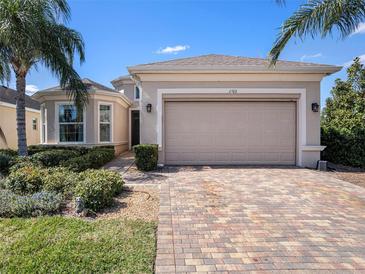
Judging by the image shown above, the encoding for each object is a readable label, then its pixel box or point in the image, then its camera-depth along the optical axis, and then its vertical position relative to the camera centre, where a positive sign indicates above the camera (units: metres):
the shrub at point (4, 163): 7.85 -0.92
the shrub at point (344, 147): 9.84 -0.51
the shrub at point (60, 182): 5.44 -1.10
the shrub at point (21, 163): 7.23 -0.89
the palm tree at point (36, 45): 7.28 +3.02
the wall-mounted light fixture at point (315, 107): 9.65 +1.11
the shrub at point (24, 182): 5.52 -1.10
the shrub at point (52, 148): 10.69 -0.63
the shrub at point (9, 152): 9.66 -0.70
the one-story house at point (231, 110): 9.61 +1.00
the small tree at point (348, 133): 9.88 +0.07
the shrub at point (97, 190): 4.66 -1.12
